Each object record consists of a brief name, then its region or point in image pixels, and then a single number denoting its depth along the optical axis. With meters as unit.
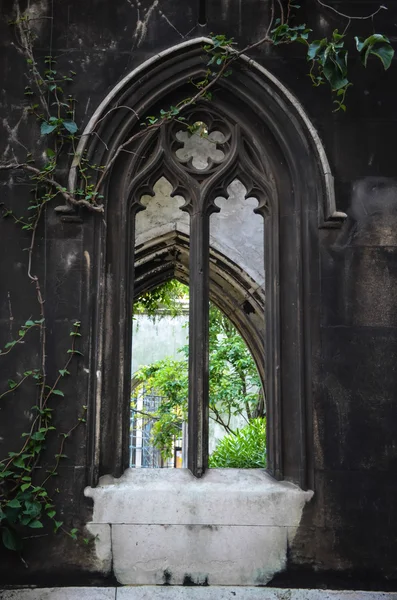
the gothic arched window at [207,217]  3.69
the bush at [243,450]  7.48
